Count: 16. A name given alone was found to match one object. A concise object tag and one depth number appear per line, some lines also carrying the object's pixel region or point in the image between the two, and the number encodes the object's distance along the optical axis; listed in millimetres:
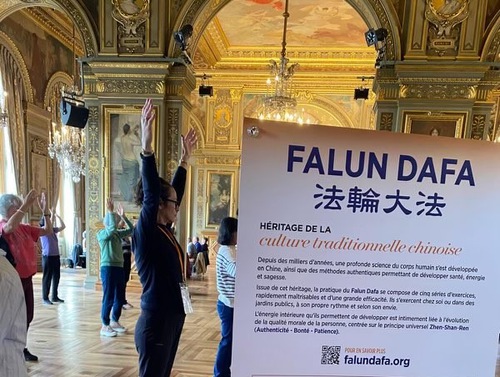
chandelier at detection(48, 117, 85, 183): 10461
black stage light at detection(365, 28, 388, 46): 6475
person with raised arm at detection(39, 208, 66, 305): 6461
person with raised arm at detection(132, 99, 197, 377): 2008
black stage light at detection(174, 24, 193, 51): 6606
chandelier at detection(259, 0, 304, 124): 8406
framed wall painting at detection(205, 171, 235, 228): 13867
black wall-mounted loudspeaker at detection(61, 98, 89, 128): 6664
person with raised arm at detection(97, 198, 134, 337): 4797
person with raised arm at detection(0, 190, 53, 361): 3199
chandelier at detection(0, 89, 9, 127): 9378
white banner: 1160
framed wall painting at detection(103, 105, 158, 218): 7094
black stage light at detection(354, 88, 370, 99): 9852
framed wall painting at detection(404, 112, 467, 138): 6504
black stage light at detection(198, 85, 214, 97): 10727
